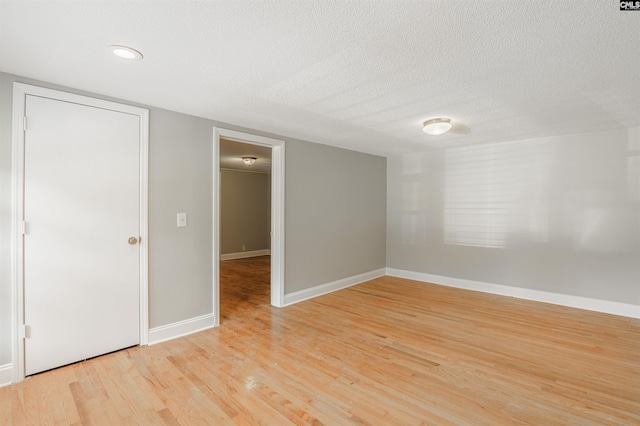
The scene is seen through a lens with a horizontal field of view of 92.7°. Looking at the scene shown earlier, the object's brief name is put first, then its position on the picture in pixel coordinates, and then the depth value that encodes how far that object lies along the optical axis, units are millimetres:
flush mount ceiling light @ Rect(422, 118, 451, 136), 3295
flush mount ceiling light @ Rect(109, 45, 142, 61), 1833
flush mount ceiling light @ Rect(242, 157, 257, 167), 6309
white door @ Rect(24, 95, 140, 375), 2336
